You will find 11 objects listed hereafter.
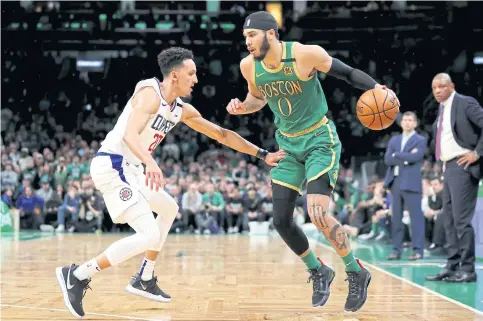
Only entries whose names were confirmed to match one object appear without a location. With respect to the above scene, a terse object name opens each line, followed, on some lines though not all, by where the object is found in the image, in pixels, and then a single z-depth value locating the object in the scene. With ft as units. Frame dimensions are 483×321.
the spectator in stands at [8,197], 53.31
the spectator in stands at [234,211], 53.11
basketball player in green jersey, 15.15
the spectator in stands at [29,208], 53.88
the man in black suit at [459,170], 22.25
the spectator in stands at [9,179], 56.18
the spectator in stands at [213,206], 52.85
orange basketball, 14.71
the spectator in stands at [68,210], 52.75
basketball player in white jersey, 15.56
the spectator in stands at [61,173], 56.59
